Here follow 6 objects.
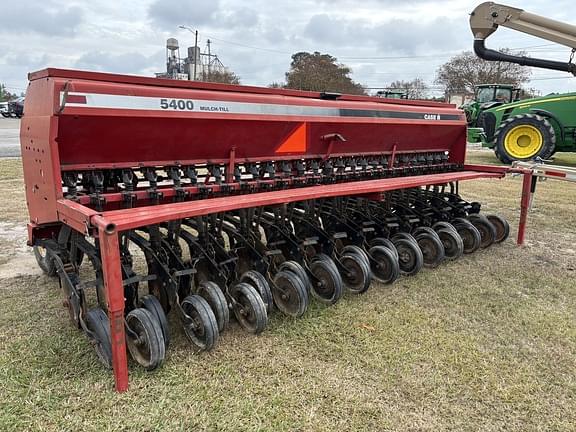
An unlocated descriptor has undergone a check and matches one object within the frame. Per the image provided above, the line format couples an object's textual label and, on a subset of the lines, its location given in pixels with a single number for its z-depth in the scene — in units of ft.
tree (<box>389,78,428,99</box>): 143.44
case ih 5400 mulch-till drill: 8.39
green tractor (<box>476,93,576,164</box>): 33.53
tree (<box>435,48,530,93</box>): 112.57
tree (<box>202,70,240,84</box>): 114.83
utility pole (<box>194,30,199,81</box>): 99.89
